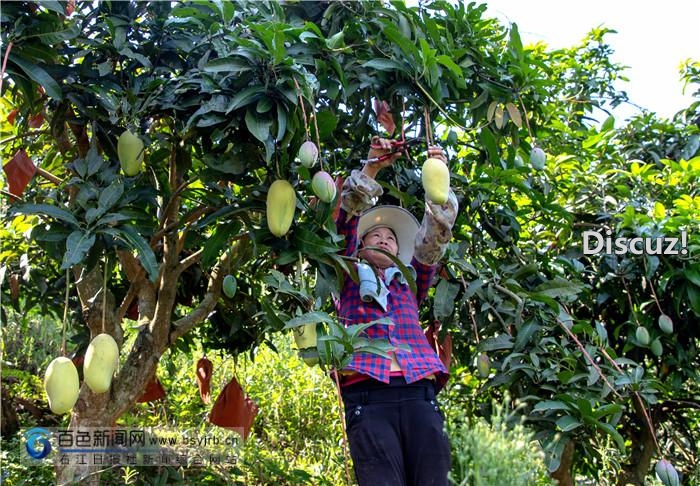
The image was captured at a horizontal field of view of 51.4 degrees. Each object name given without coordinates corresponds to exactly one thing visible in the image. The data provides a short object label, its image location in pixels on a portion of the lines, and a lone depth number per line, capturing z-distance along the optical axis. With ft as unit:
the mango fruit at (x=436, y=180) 5.90
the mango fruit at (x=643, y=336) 8.70
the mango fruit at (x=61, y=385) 5.53
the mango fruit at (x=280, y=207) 5.53
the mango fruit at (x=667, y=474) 6.73
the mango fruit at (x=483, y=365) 7.09
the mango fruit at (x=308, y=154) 5.46
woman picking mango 6.19
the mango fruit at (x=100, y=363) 5.72
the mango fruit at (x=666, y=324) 8.66
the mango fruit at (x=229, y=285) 6.75
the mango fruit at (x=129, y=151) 6.26
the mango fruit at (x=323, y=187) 5.62
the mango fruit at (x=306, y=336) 5.55
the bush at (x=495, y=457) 3.37
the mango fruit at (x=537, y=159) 7.66
